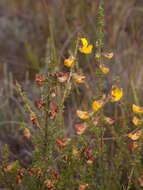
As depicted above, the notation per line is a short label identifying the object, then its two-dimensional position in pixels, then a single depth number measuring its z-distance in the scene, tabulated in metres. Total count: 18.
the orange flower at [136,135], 0.59
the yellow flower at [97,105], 0.56
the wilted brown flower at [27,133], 0.61
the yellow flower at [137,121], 0.59
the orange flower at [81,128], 0.58
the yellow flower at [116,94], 0.57
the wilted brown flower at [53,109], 0.60
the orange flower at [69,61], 0.59
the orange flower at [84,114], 0.58
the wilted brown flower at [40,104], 0.60
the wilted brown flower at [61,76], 0.58
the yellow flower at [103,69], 0.59
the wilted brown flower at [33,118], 0.61
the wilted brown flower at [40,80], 0.59
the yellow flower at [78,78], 0.59
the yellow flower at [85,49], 0.58
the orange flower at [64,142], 0.59
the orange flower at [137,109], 0.57
